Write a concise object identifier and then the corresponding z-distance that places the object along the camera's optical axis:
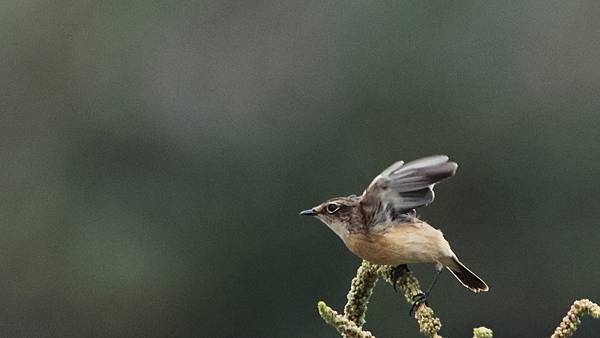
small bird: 6.36
